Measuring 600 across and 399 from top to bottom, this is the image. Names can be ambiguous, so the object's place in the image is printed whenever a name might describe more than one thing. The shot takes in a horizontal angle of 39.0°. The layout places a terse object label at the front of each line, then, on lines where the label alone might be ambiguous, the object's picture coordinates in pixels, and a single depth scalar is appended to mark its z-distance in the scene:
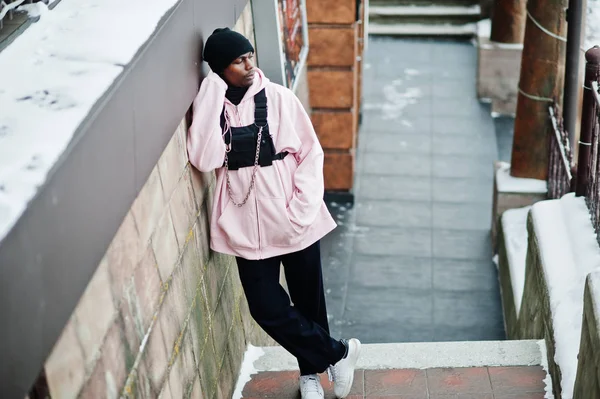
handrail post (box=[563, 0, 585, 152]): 6.21
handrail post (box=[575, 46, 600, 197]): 4.94
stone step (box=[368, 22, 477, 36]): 12.34
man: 3.27
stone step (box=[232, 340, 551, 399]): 3.98
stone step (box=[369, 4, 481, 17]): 12.51
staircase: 12.41
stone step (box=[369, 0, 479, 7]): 12.64
